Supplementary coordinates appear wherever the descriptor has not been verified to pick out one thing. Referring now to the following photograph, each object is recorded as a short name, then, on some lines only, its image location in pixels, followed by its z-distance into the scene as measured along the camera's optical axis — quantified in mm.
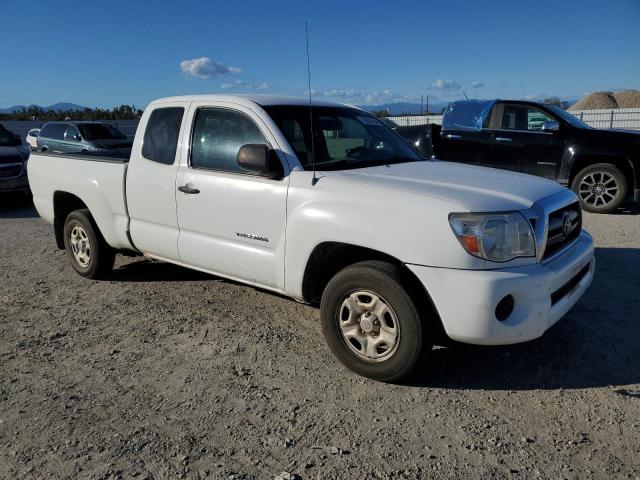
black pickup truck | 8445
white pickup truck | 3031
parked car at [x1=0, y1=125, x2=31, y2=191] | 10602
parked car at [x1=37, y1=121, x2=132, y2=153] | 16000
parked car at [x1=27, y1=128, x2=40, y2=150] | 19766
